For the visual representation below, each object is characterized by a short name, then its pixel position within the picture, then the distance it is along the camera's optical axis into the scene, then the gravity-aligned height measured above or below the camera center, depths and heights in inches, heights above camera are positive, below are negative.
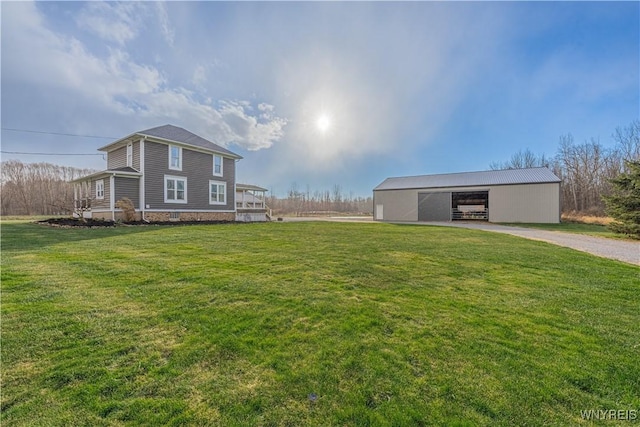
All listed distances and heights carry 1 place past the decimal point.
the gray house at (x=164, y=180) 619.8 +89.2
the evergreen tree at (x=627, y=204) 452.8 +11.9
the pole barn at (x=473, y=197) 857.5 +56.3
